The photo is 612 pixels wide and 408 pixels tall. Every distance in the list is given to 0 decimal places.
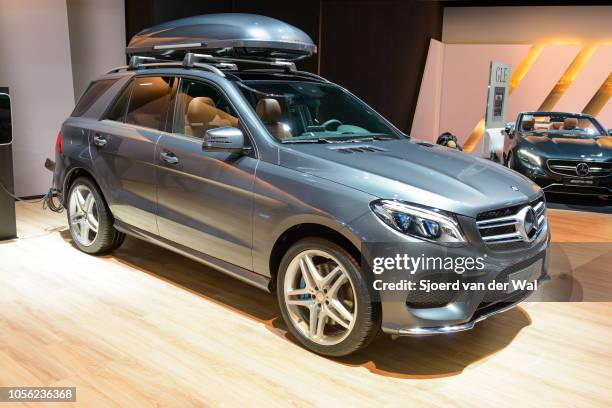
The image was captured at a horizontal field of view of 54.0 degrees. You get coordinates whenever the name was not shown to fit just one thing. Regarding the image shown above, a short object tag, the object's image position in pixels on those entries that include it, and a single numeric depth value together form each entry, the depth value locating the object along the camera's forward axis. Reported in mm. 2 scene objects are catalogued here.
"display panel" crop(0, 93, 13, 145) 4875
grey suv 2828
